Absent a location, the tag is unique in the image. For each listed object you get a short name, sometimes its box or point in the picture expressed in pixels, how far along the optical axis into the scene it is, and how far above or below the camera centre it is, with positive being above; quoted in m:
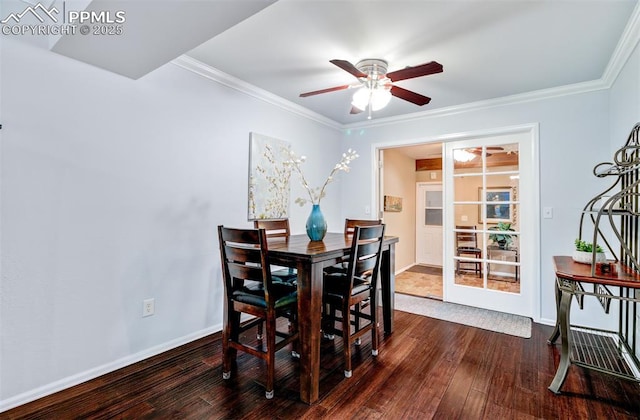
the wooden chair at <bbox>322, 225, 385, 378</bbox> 2.00 -0.53
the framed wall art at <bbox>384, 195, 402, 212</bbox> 4.84 +0.16
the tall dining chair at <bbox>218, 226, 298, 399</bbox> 1.78 -0.53
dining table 1.74 -0.51
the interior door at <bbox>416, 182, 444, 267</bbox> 6.07 -0.20
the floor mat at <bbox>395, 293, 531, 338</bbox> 2.87 -1.07
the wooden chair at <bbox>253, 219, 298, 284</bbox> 2.49 -0.18
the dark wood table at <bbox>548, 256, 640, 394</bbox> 1.71 -0.87
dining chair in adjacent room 3.50 -0.41
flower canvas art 3.05 +0.37
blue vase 2.38 -0.10
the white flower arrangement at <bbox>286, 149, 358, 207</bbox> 2.33 +0.52
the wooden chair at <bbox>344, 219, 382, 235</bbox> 2.98 -0.10
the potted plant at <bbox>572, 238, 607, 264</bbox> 1.96 -0.26
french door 3.22 -0.07
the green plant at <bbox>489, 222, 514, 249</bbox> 3.33 -0.25
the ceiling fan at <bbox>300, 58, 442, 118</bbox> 2.32 +0.96
